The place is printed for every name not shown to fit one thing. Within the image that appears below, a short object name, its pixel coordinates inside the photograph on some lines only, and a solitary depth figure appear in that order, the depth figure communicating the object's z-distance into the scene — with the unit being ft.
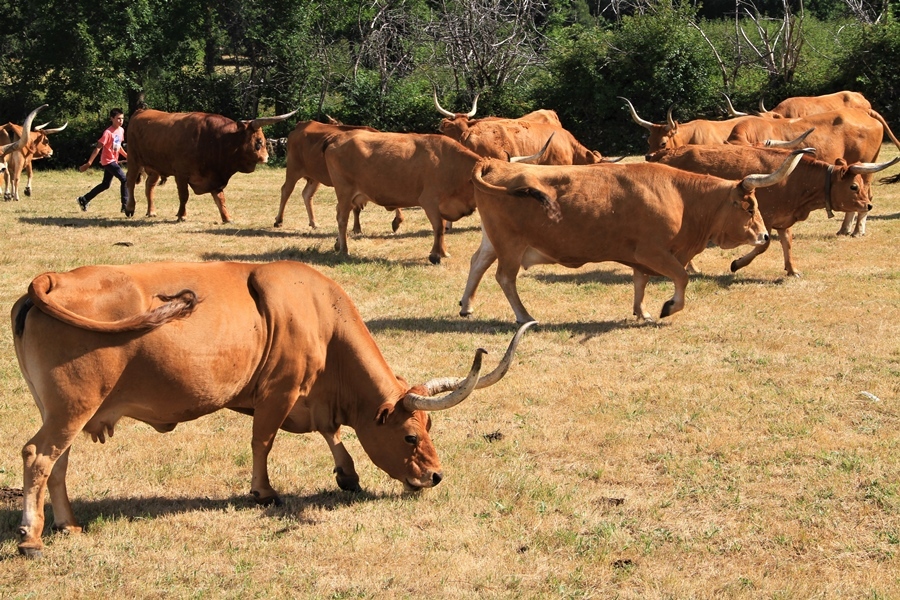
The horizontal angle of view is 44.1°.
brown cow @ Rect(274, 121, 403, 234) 59.31
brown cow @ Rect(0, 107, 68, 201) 75.00
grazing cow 19.36
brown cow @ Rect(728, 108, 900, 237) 58.06
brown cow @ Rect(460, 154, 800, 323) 38.11
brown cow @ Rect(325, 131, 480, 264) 51.52
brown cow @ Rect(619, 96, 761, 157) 64.44
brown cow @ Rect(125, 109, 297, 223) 63.93
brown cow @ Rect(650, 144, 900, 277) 46.03
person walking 67.21
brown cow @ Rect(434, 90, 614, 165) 62.95
